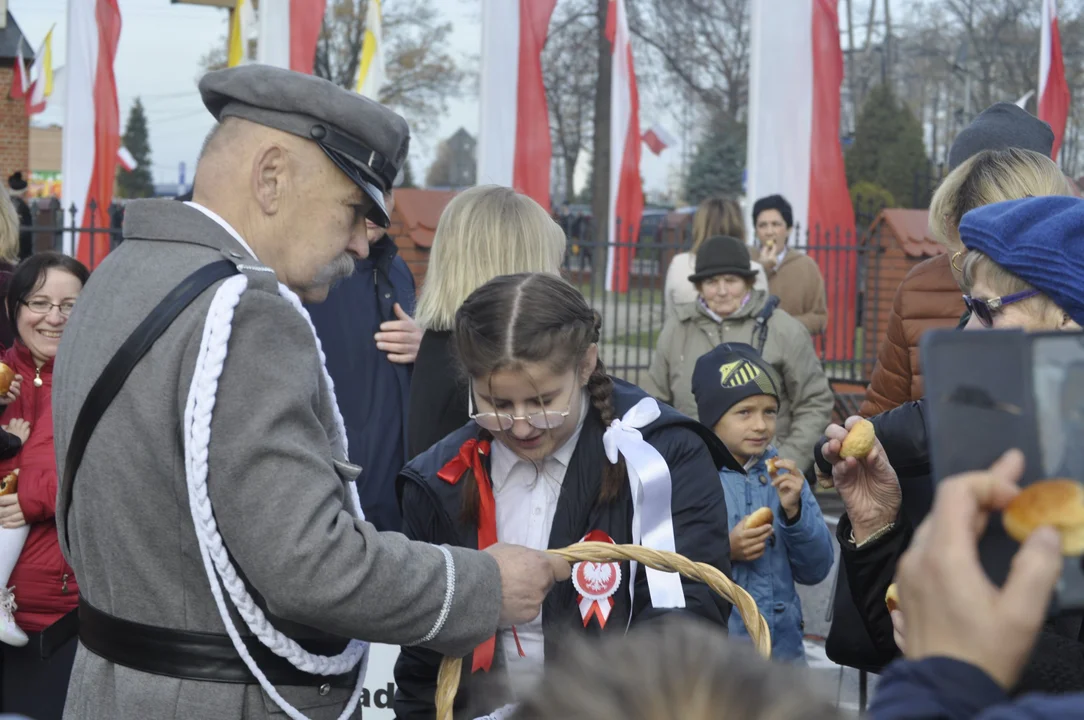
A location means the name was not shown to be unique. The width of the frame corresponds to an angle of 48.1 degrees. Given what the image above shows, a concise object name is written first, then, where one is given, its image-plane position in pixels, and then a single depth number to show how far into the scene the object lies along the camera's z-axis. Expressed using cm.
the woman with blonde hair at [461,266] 361
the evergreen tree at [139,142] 4622
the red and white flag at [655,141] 2041
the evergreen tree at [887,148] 2786
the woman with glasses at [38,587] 369
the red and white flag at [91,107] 1052
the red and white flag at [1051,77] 1294
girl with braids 248
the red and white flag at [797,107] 1063
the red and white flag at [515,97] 1003
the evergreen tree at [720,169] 3341
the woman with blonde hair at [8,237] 443
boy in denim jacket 390
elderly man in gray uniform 189
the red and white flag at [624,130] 1152
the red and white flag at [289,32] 1034
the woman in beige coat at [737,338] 528
